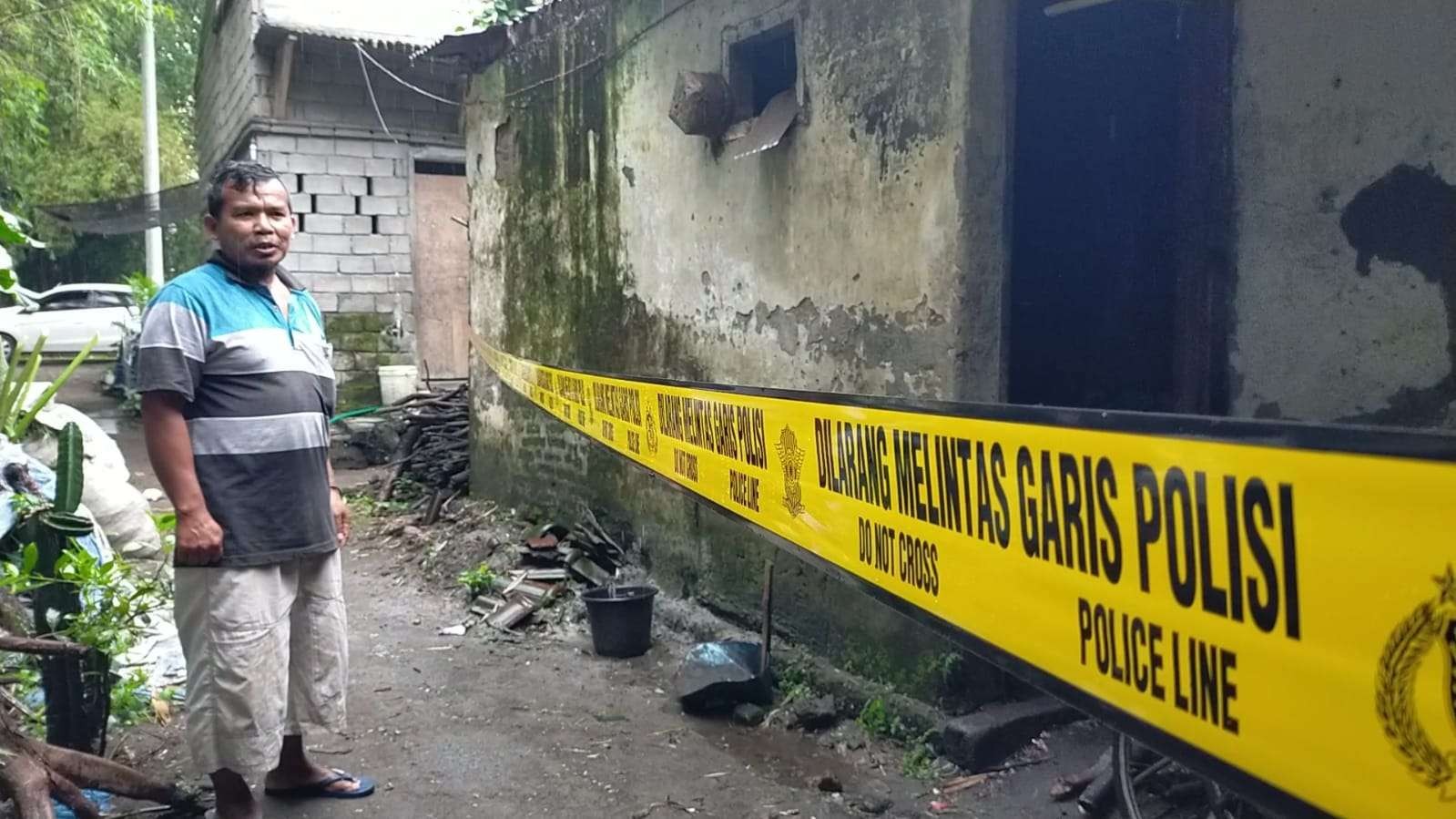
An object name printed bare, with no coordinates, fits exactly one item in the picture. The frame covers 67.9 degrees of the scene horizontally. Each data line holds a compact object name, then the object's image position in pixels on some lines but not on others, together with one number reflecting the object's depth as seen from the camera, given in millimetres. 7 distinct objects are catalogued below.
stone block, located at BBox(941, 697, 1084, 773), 3902
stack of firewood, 9633
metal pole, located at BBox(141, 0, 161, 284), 18750
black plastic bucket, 5473
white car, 17375
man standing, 3111
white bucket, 13320
